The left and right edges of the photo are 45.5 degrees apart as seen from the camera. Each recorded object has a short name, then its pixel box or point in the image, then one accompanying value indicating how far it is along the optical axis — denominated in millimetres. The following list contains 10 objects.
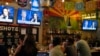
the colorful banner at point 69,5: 4710
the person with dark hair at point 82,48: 3260
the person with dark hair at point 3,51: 2371
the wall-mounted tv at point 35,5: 4394
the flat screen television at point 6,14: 3817
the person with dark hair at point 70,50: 3245
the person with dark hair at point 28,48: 2335
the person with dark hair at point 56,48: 2344
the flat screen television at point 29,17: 4114
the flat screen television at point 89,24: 5317
